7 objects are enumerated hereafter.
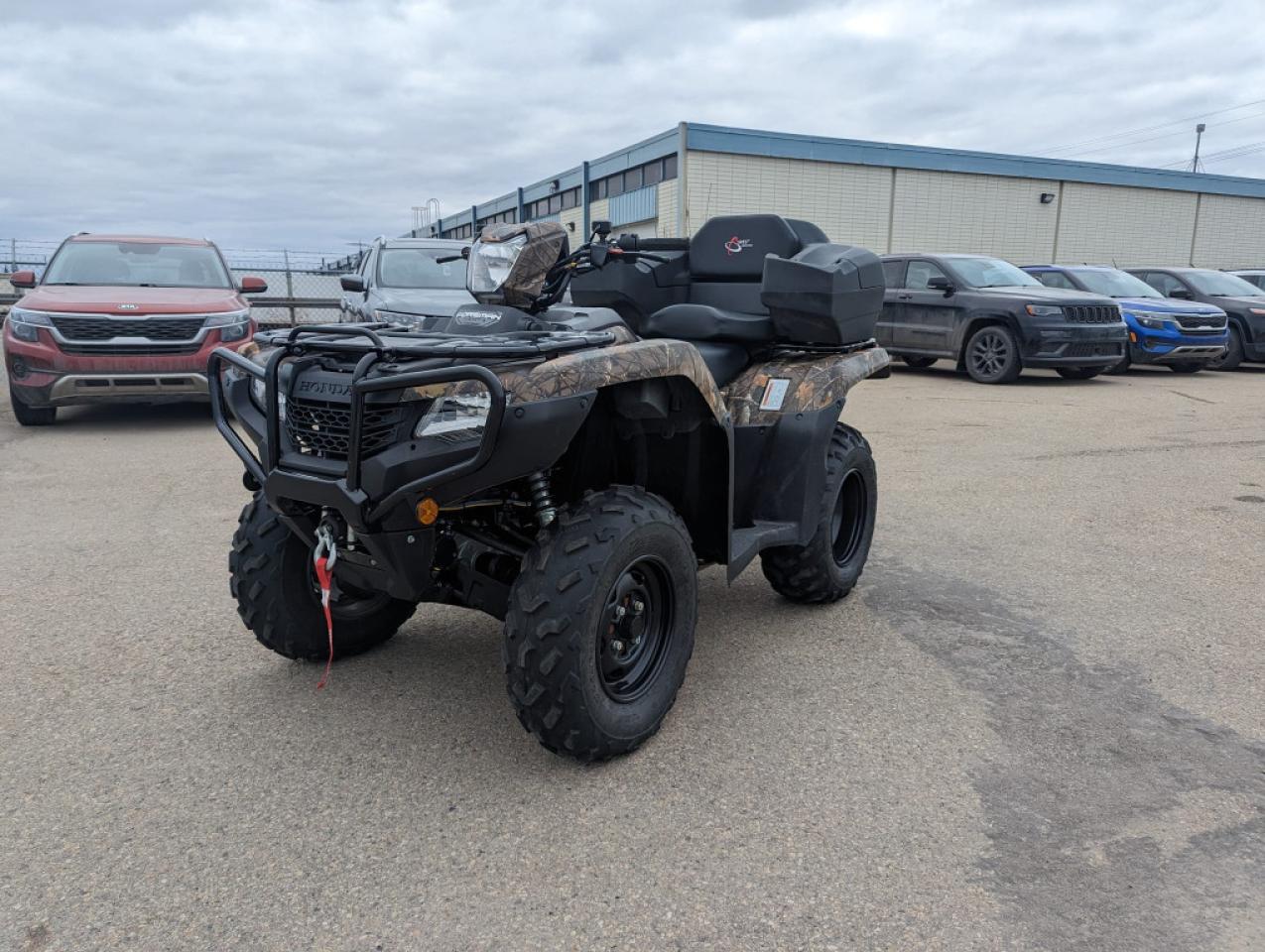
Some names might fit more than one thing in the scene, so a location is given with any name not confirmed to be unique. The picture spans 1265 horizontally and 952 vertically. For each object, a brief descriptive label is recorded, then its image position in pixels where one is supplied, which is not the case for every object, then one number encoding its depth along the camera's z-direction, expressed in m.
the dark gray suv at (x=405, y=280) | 8.23
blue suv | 12.41
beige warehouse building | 25.11
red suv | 7.86
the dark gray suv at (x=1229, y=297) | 13.56
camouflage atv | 2.29
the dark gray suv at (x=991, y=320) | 11.38
